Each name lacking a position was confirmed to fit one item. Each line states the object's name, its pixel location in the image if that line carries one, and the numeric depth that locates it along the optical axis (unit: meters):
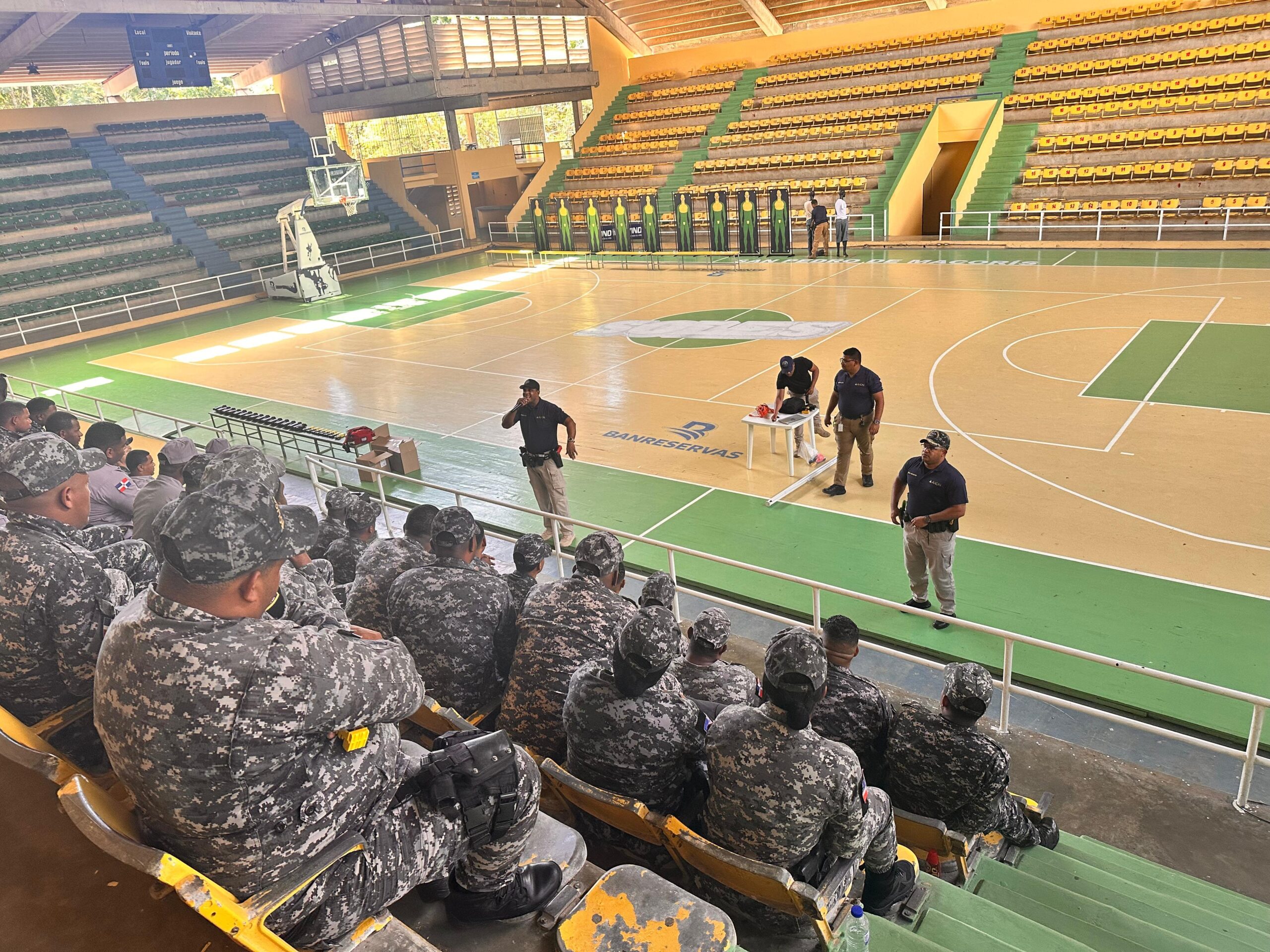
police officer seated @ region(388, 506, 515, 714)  4.58
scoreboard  25.67
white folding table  10.34
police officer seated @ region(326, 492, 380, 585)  6.41
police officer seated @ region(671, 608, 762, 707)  4.20
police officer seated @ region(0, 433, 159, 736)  3.54
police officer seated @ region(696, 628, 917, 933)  3.15
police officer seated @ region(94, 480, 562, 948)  2.31
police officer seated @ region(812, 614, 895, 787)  4.10
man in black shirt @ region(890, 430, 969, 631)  6.80
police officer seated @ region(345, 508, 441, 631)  5.09
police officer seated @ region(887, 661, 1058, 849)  3.74
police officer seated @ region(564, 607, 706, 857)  3.54
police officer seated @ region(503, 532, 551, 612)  5.49
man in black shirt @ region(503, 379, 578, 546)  9.11
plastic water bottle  3.09
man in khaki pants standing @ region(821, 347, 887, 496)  9.34
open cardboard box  11.60
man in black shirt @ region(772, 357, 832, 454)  10.52
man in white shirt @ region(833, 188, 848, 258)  24.06
